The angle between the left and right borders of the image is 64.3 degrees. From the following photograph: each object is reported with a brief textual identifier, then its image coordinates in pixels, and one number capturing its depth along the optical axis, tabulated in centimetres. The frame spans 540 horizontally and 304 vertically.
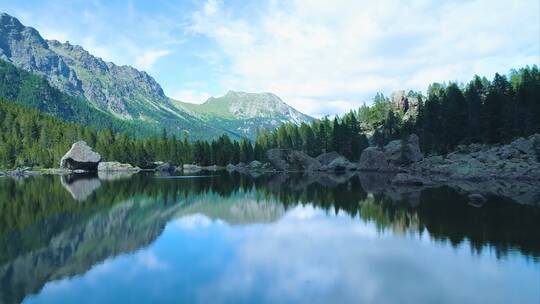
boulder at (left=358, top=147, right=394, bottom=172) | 14650
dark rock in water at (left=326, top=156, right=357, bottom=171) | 15975
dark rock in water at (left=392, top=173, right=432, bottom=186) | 9056
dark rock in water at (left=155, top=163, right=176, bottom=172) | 17875
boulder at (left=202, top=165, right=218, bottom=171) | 19438
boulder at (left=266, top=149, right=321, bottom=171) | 16900
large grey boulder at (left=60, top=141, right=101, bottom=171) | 15950
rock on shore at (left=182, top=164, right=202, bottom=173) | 19372
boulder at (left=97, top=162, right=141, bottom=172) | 17484
